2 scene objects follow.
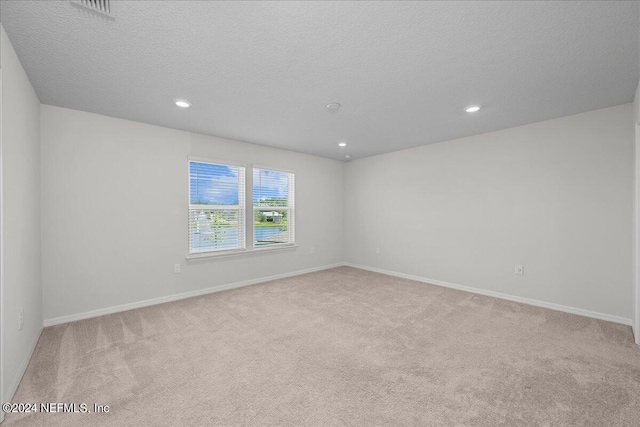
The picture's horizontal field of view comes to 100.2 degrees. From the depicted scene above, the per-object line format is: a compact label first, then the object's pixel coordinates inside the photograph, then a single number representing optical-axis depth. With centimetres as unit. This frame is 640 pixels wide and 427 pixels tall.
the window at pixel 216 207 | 402
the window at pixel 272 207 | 472
